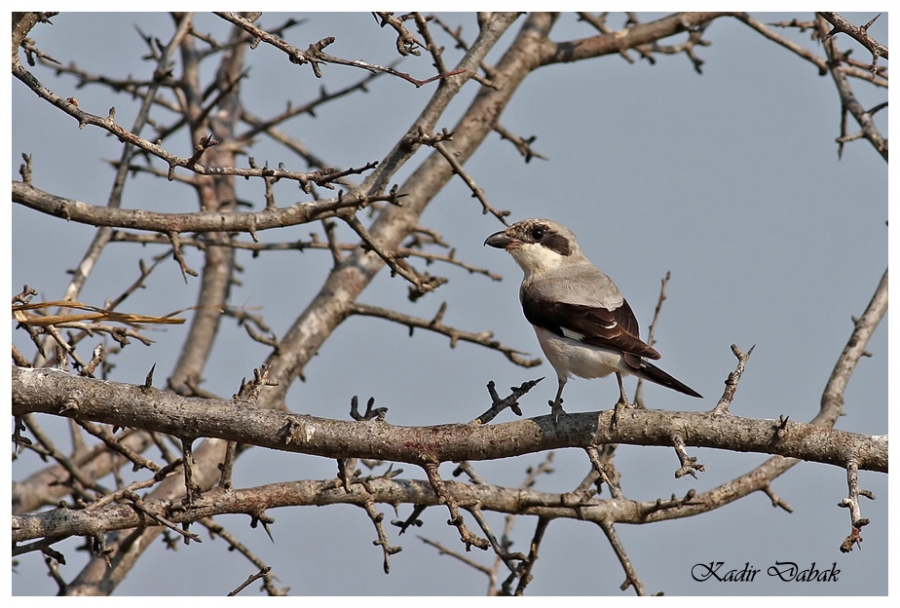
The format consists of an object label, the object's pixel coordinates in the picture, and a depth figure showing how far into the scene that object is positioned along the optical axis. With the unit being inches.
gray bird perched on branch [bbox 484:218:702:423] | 406.0
